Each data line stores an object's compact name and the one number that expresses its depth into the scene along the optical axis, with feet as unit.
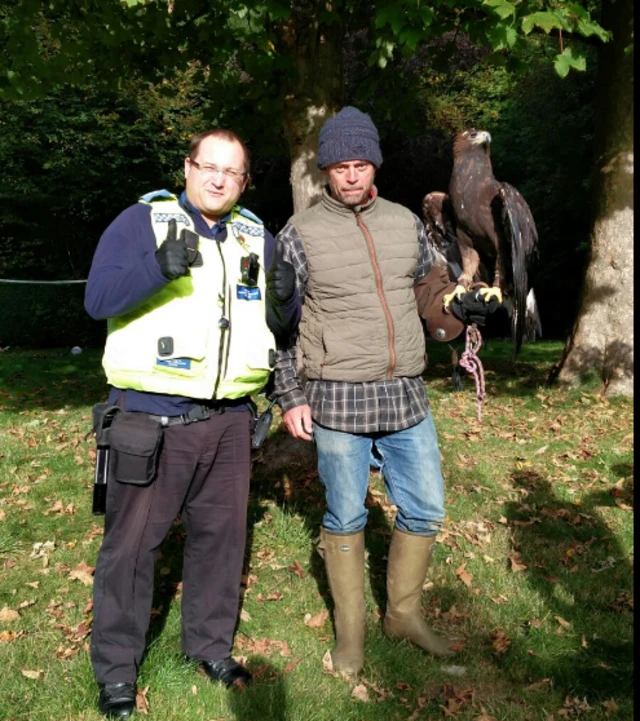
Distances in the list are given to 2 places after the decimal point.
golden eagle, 11.47
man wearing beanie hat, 10.05
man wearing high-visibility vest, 9.32
